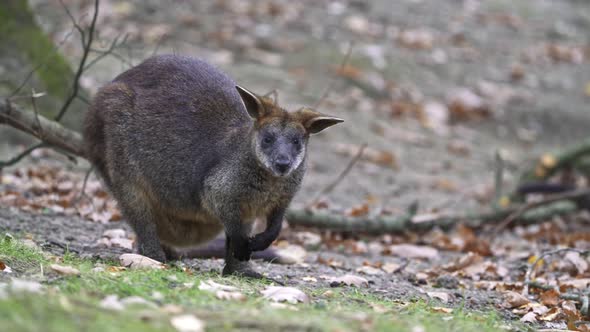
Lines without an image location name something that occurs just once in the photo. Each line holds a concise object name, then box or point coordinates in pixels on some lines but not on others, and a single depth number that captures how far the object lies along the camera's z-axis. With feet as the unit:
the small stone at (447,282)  42.68
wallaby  37.93
